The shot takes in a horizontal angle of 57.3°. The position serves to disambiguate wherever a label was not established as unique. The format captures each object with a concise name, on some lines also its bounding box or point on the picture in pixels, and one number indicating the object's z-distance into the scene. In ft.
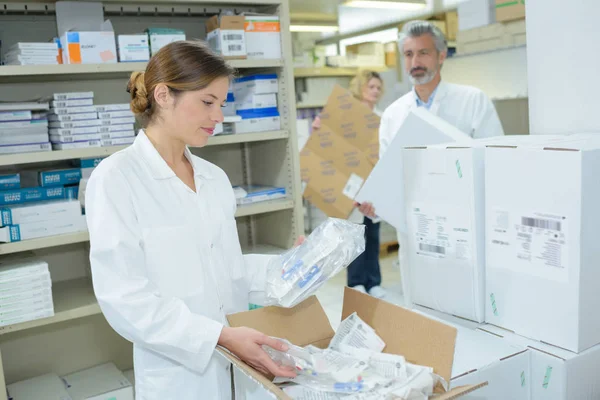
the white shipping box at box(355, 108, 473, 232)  5.37
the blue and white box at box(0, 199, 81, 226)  7.03
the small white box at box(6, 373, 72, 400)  7.56
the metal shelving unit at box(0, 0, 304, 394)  7.64
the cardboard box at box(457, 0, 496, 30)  13.14
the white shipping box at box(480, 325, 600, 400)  3.70
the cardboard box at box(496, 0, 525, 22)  12.11
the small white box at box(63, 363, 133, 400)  7.72
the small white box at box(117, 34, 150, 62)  7.64
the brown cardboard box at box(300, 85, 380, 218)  12.10
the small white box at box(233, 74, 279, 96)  8.75
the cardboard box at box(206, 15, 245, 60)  8.20
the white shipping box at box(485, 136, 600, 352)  3.58
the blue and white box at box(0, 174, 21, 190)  7.42
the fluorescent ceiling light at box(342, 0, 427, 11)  20.11
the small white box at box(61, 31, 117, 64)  7.27
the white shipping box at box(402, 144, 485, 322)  4.22
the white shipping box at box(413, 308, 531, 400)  3.69
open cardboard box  3.39
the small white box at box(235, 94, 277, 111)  8.73
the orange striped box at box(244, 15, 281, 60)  8.50
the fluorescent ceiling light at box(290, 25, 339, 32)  25.12
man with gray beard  8.59
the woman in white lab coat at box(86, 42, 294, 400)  4.08
